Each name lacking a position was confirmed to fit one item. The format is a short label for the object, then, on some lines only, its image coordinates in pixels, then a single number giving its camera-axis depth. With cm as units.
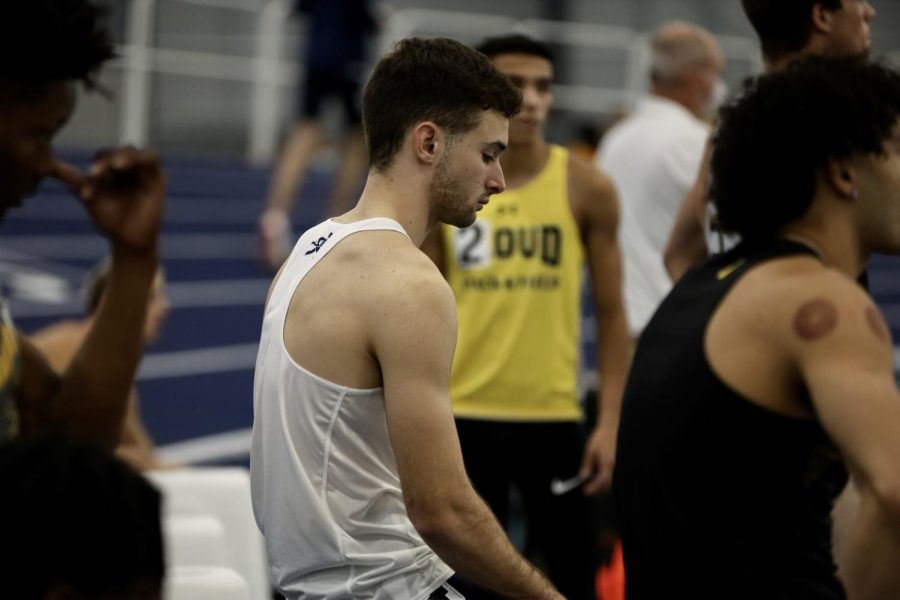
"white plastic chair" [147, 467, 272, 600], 900
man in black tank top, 469
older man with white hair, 1175
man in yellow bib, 958
